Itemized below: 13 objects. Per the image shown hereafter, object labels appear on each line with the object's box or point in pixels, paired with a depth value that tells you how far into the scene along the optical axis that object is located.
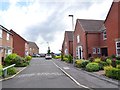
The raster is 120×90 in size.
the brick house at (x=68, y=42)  23.36
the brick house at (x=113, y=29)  10.70
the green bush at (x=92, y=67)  9.04
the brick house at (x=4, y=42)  13.82
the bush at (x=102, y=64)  9.40
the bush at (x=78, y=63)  11.44
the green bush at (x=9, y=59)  13.05
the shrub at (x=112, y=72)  6.18
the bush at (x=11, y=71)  8.36
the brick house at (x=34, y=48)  48.94
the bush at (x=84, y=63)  10.97
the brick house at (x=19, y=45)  22.71
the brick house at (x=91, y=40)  16.02
